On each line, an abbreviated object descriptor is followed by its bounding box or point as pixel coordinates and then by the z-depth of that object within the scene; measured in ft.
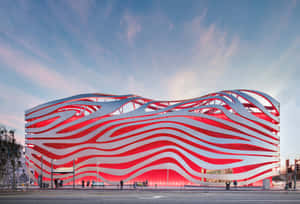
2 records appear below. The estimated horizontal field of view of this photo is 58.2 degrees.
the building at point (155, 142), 159.84
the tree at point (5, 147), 183.38
